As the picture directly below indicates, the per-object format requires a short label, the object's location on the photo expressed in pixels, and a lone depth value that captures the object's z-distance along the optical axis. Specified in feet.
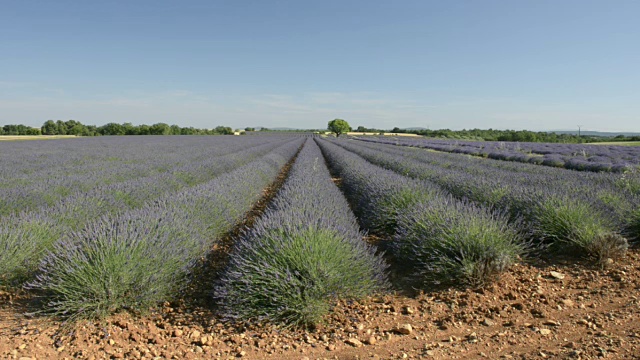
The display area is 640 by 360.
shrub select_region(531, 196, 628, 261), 11.61
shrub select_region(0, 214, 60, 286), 10.41
